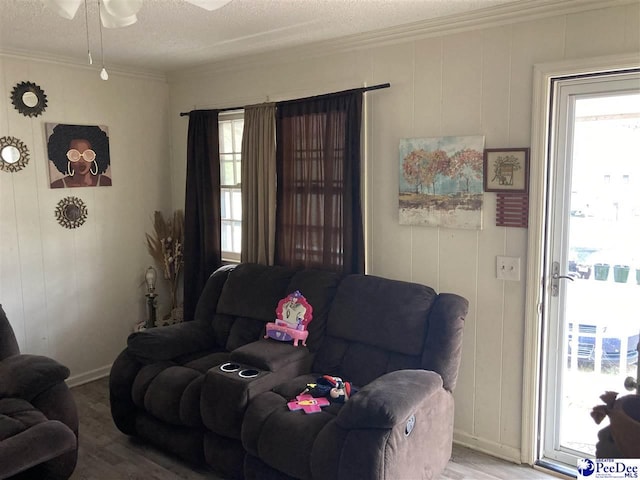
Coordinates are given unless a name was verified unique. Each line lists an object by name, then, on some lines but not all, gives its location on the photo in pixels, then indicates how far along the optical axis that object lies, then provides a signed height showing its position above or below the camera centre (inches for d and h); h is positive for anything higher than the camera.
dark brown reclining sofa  87.0 -36.7
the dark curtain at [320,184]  127.3 +4.1
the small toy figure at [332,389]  100.5 -37.2
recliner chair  89.8 -41.6
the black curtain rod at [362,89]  122.0 +26.3
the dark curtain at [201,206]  158.6 -1.8
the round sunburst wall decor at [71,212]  149.9 -3.4
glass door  99.9 -11.0
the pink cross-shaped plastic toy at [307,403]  96.6 -38.4
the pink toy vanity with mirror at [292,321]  120.6 -28.4
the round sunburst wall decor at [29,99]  138.6 +27.4
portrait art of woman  146.7 +13.0
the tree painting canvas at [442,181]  112.3 +4.0
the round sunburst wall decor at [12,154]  136.7 +12.3
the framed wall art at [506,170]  106.0 +6.1
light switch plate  109.3 -14.6
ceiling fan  60.6 +22.7
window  159.2 +5.1
